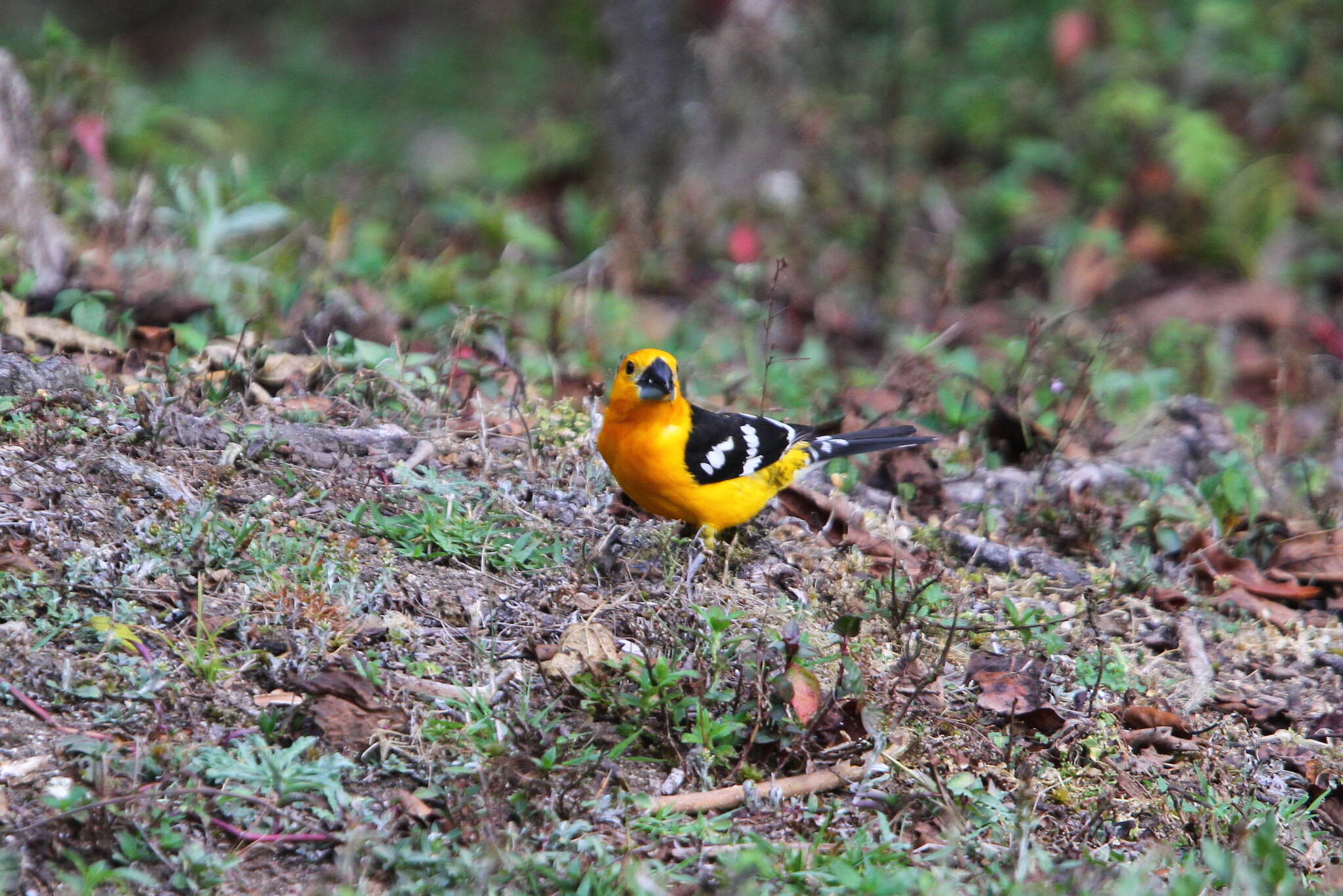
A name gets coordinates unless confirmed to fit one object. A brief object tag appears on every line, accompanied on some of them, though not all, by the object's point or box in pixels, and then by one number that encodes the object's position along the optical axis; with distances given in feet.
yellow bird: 28.12
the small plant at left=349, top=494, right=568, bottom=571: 26.20
